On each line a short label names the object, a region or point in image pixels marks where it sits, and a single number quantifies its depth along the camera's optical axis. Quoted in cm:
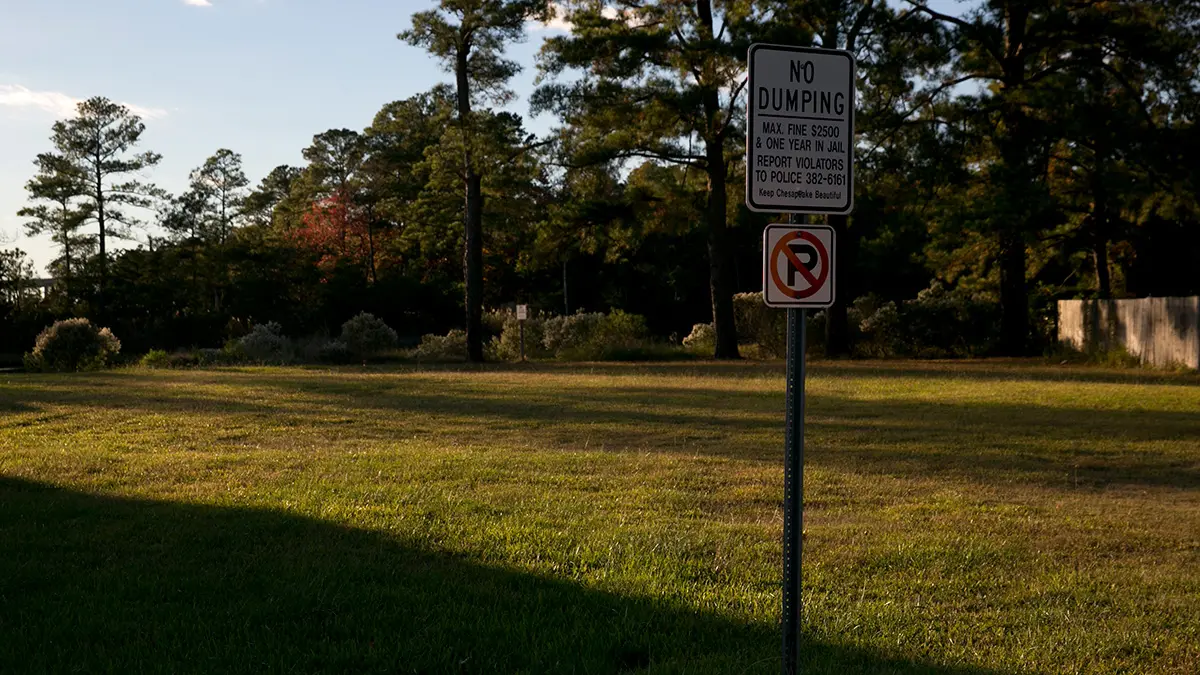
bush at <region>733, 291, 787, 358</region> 3178
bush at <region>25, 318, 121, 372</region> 2992
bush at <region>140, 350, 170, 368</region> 3047
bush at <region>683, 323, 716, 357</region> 3247
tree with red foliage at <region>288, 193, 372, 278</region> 5584
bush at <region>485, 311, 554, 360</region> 3409
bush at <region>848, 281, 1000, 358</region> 3102
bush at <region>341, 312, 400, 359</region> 3409
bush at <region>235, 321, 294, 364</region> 3161
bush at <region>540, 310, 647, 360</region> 3281
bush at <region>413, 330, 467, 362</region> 3300
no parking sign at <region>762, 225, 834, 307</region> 397
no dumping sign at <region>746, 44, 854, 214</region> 391
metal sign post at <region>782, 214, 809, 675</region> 390
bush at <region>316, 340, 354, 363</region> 3238
